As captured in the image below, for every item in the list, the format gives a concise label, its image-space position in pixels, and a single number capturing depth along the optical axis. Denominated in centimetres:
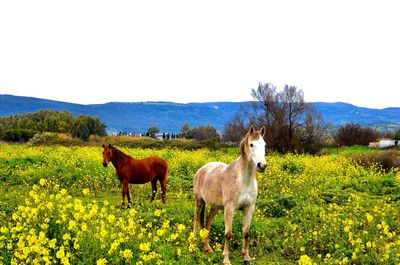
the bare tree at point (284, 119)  3372
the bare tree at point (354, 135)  6944
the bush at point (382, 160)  2133
